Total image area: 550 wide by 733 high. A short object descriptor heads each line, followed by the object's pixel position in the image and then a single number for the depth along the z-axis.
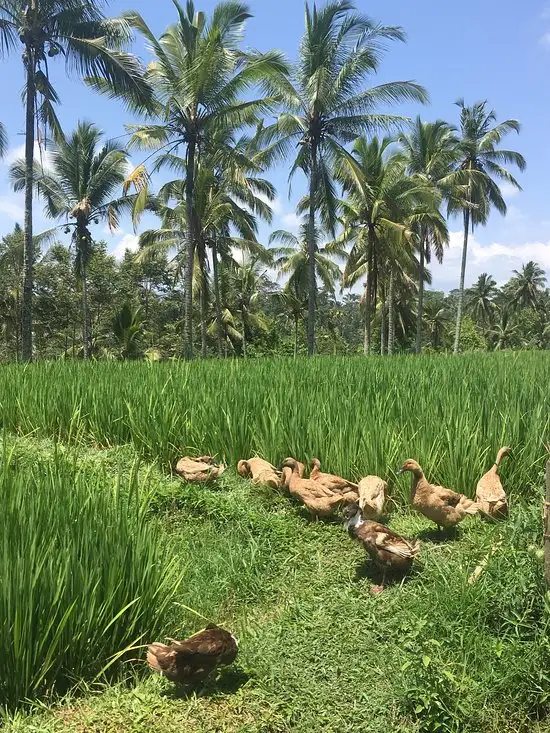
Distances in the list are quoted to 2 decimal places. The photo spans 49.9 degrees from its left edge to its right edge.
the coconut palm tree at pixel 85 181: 21.12
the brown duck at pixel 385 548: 2.83
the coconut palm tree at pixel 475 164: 26.39
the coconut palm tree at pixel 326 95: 16.48
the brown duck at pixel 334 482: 3.75
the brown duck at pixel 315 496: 3.61
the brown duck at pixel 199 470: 4.11
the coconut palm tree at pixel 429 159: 24.91
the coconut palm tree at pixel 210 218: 20.59
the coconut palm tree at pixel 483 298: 49.31
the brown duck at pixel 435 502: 3.26
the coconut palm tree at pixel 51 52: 13.60
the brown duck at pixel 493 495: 3.43
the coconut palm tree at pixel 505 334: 47.50
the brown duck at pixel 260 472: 4.04
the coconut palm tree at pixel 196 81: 15.05
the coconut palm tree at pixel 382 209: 20.88
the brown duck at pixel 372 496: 3.39
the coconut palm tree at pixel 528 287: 47.66
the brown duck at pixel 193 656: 2.21
